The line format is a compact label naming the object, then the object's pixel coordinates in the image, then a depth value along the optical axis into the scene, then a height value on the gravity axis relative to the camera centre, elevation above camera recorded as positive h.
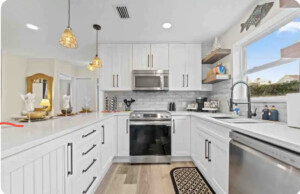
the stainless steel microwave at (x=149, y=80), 3.03 +0.39
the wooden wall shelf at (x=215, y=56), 2.52 +0.78
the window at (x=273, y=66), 1.54 +0.40
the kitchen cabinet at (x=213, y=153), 1.49 -0.65
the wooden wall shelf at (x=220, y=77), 2.49 +0.37
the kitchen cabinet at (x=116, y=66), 3.11 +0.69
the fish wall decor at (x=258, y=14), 1.73 +1.06
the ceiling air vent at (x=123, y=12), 1.96 +1.21
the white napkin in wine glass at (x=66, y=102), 2.11 -0.05
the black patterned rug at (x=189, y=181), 1.87 -1.14
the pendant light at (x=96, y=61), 2.42 +0.61
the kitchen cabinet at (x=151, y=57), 3.12 +0.88
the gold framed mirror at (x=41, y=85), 4.97 +0.46
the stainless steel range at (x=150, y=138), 2.63 -0.69
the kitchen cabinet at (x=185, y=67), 3.12 +0.67
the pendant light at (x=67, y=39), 1.62 +0.66
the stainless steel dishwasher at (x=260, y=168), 0.81 -0.45
